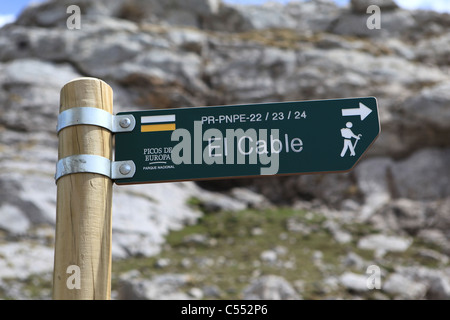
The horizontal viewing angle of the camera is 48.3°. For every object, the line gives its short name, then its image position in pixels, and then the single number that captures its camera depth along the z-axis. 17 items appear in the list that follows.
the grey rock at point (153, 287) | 8.19
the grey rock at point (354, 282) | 9.39
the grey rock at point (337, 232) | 12.36
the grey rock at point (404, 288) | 9.33
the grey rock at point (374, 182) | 15.16
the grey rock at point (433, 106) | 15.78
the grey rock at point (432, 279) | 9.29
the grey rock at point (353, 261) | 10.75
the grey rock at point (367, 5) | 20.67
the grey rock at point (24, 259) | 9.63
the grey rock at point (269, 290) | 8.19
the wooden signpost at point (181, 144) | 2.15
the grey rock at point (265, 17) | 21.41
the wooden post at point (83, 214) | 2.02
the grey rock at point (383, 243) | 11.99
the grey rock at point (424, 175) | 15.38
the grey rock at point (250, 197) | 15.34
